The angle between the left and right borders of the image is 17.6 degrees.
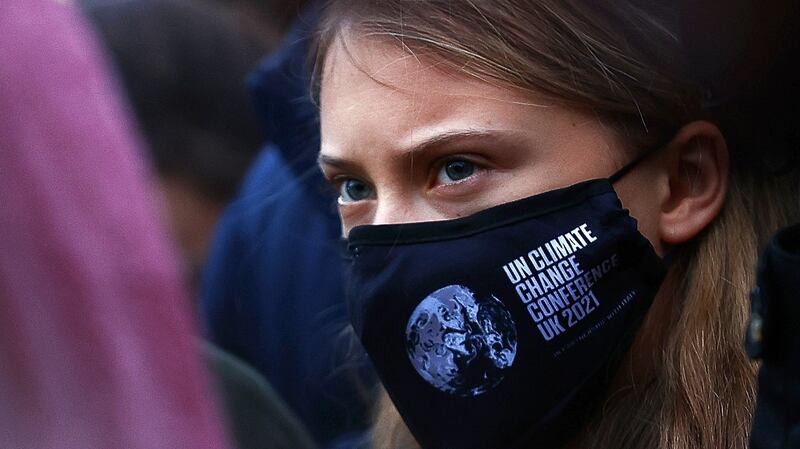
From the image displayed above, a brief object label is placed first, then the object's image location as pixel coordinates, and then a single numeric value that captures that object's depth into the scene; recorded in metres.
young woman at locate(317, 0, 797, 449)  1.17
